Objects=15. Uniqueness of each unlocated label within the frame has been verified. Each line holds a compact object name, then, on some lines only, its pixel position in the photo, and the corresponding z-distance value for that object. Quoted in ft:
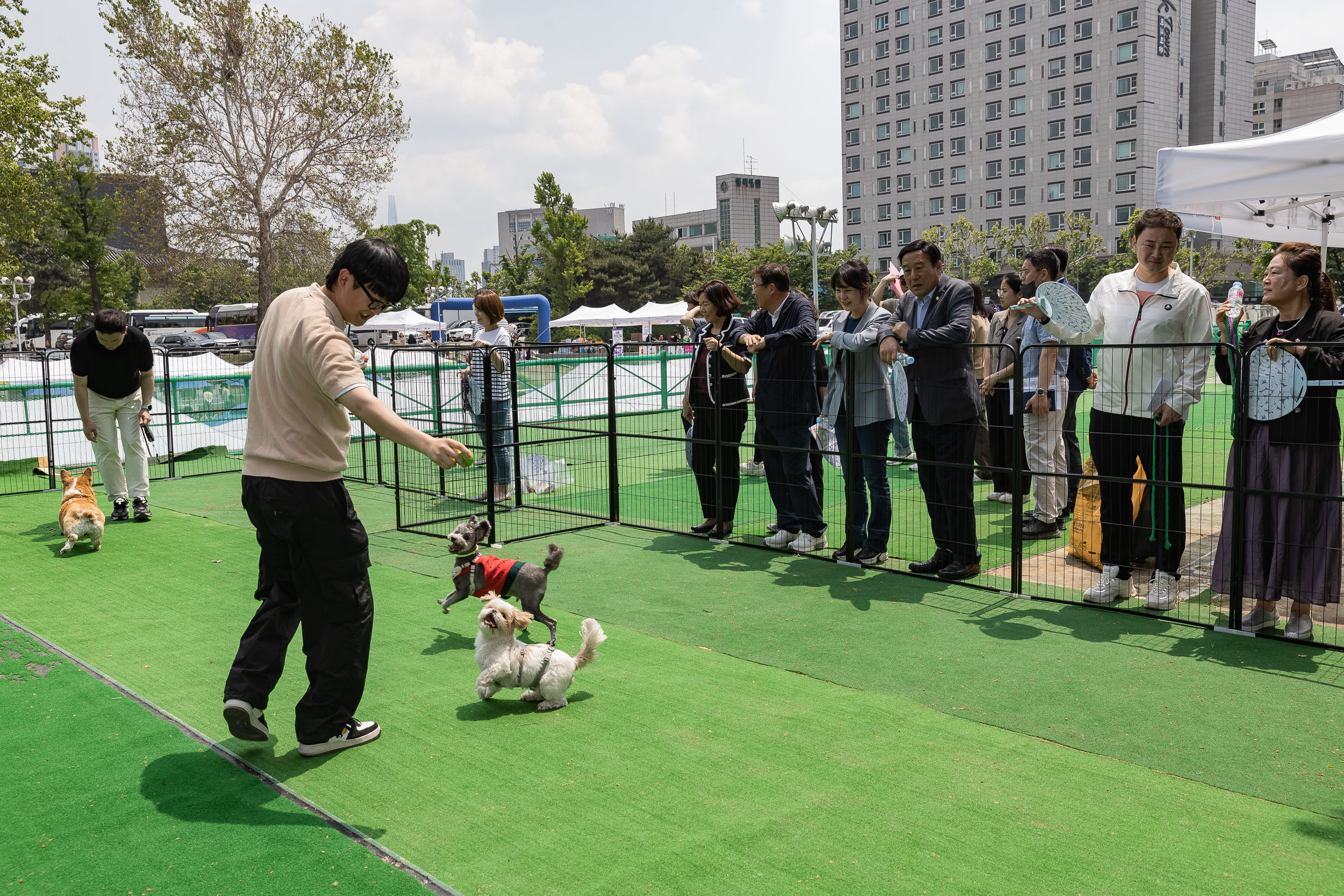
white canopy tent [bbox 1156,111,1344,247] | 17.17
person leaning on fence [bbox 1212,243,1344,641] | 14.35
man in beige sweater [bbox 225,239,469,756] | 10.42
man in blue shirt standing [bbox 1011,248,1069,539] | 22.76
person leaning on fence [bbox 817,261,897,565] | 19.51
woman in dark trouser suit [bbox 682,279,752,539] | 22.84
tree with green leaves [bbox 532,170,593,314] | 161.79
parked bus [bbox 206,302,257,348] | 194.49
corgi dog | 23.00
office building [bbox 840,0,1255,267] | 224.12
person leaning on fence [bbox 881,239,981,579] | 18.39
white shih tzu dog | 12.69
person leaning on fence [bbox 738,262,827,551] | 21.58
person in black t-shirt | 25.08
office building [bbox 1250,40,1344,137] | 318.04
